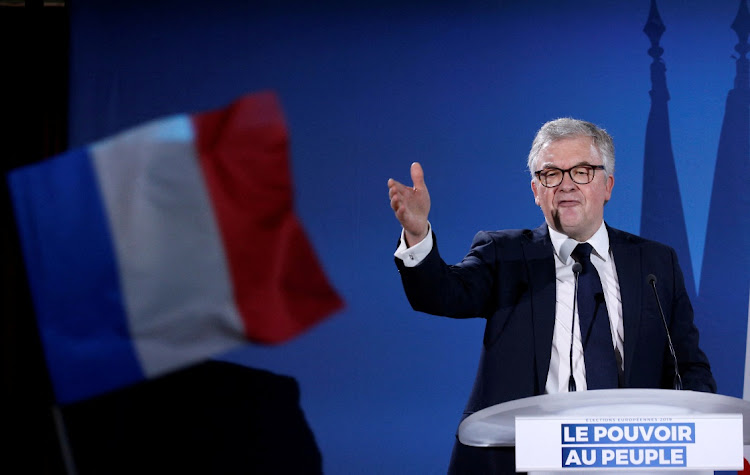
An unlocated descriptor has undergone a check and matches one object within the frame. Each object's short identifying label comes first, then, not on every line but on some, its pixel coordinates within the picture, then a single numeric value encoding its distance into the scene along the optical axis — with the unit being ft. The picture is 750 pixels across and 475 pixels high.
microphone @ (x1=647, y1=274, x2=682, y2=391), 29.29
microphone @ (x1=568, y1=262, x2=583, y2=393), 29.15
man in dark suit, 29.72
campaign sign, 28.02
